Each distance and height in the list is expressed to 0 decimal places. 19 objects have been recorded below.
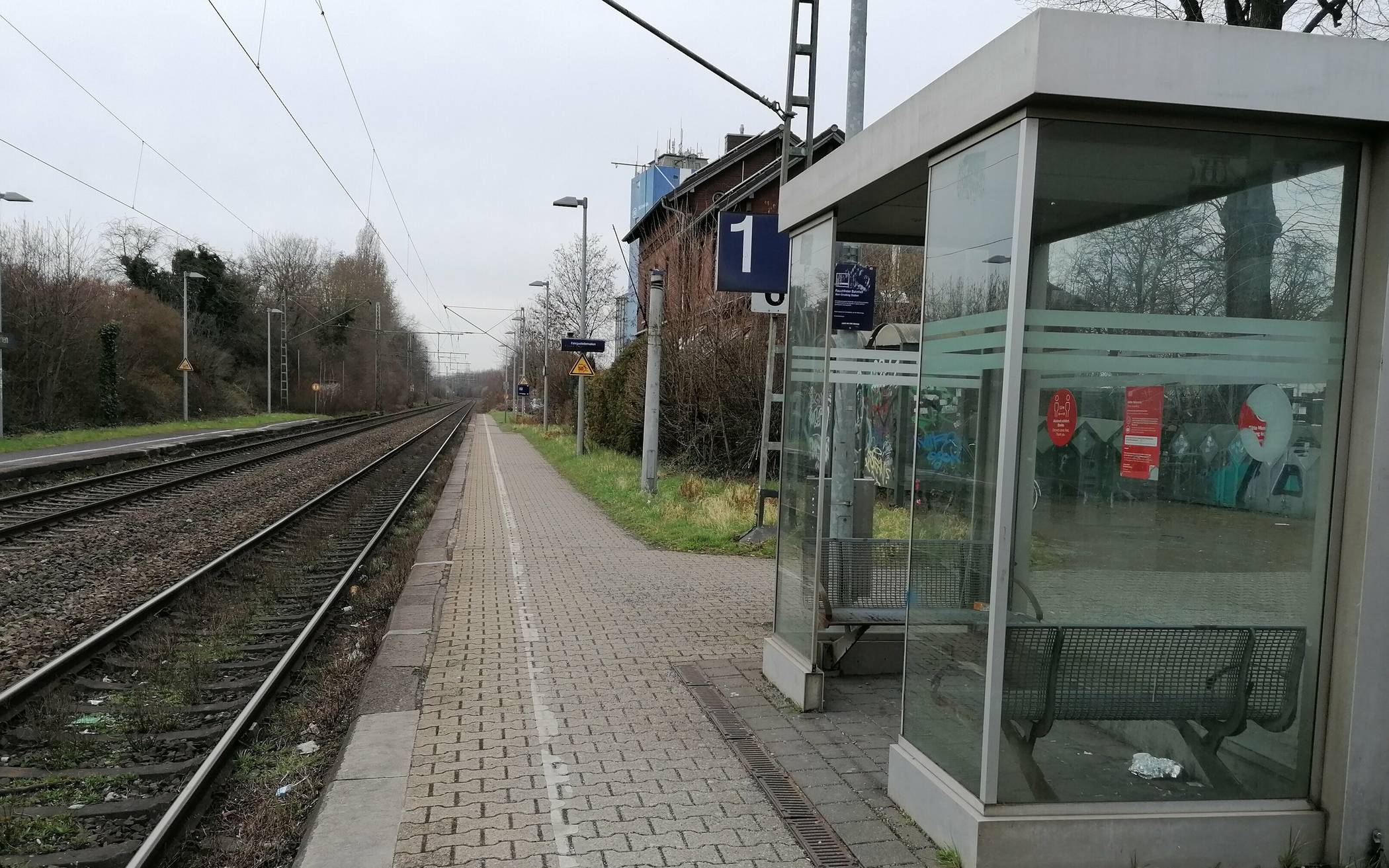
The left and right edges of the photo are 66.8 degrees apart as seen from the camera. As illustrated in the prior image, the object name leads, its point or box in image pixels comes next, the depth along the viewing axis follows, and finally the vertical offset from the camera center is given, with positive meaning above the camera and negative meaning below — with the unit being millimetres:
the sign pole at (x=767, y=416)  8625 -231
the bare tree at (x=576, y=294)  39312 +3397
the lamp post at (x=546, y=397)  42878 -713
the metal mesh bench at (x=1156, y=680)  3797 -1007
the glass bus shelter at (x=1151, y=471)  3660 -241
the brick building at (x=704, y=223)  21250 +3996
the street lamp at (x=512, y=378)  83938 +78
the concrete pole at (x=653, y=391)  17766 -114
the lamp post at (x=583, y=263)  30578 +3518
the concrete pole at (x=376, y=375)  72875 -134
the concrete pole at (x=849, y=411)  7160 -132
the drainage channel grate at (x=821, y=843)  3836 -1708
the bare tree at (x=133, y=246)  54500 +6199
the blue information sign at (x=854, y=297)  6668 +613
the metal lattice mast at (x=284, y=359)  57781 +618
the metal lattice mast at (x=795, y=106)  8680 +2436
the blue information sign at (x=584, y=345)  23312 +830
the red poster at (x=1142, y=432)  3832 -101
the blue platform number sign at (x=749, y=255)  7340 +936
